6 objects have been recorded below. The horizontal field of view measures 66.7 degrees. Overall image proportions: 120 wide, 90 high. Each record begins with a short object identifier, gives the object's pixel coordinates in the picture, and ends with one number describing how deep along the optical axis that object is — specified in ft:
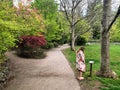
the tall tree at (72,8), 33.01
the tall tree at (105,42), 13.33
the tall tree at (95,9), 31.89
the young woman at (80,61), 13.04
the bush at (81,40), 47.67
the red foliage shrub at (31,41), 23.24
